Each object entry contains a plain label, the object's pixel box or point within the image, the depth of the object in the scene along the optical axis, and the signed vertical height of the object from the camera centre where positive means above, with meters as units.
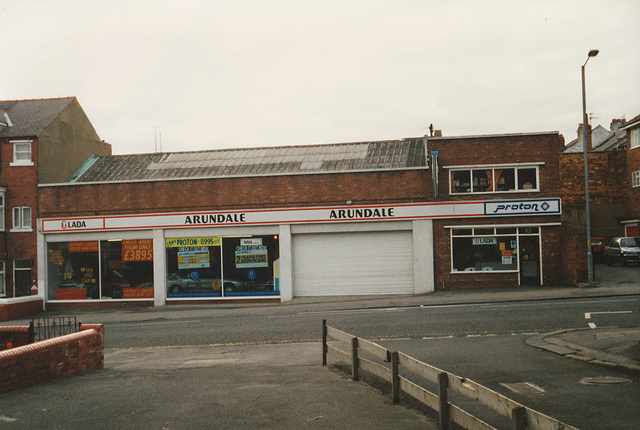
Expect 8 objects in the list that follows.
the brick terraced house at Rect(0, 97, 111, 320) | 28.86 +3.05
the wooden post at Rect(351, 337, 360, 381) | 9.25 -2.00
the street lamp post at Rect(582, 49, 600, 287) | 23.35 +1.40
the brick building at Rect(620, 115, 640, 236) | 38.09 +3.46
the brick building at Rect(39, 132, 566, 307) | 25.33 +0.51
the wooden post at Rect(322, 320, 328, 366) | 11.34 -2.22
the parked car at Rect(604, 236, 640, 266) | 31.80 -1.03
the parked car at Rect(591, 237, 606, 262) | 36.73 -1.01
